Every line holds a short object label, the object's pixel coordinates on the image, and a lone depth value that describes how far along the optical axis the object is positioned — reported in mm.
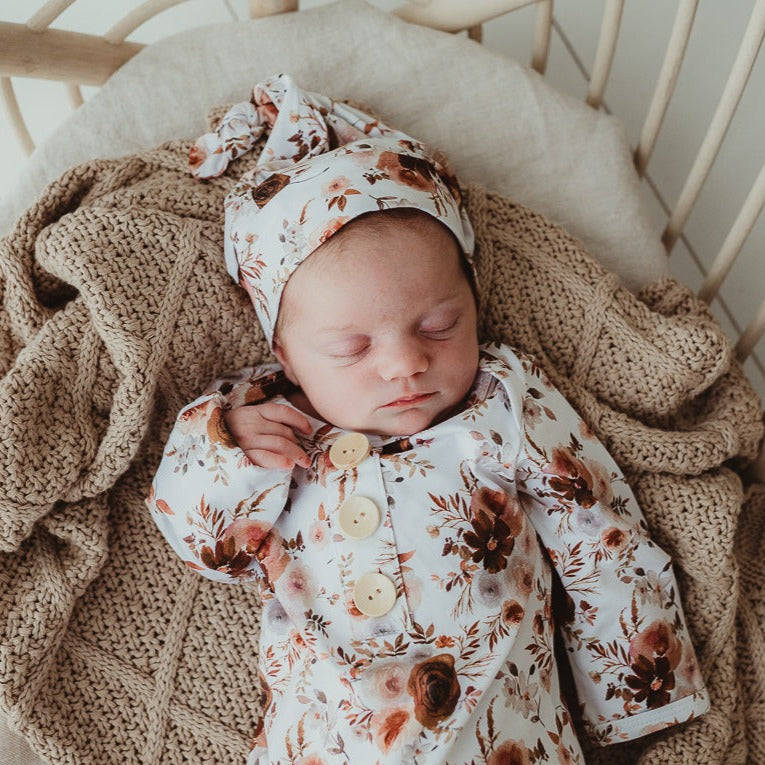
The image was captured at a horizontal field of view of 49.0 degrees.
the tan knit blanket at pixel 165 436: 952
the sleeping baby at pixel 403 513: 904
